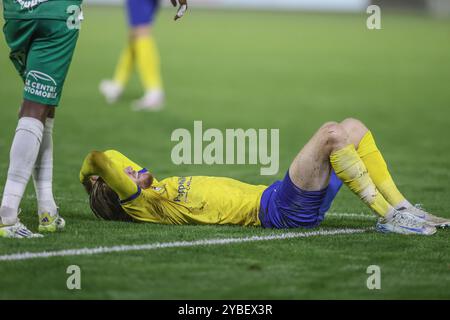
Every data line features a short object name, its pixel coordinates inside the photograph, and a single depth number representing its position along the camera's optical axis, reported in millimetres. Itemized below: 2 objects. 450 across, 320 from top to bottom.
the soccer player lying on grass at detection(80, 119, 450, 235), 13641
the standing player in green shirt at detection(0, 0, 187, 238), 13352
